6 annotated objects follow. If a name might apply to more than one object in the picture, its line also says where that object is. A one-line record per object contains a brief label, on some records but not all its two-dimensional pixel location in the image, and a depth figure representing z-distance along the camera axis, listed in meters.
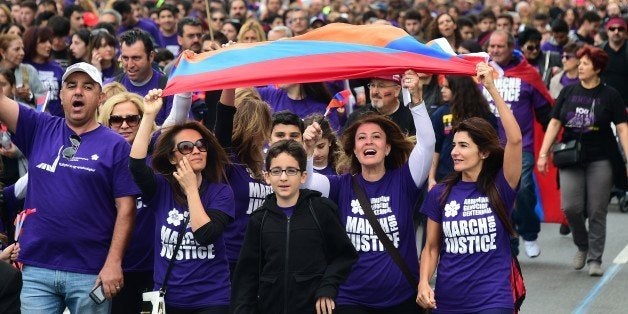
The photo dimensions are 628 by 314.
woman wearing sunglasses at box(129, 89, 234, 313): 13.05
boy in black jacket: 12.73
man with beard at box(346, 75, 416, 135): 17.13
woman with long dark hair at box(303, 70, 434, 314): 13.41
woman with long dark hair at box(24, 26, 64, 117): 25.17
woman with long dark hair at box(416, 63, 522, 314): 13.19
